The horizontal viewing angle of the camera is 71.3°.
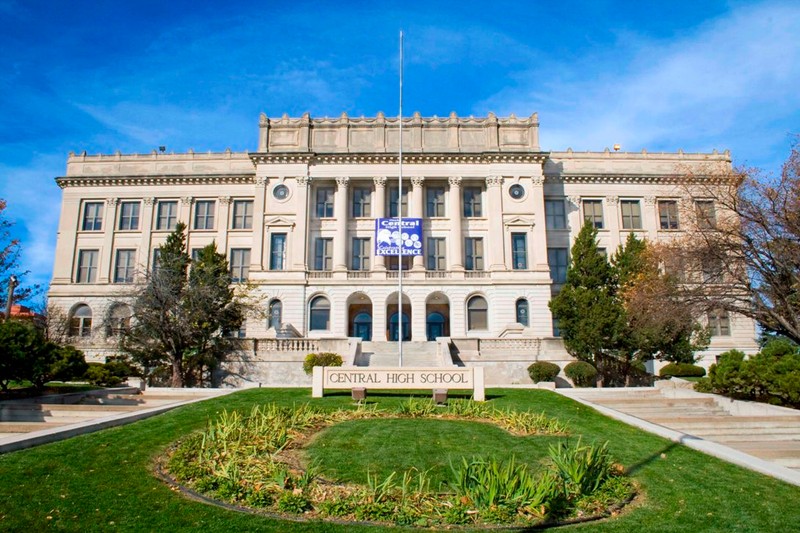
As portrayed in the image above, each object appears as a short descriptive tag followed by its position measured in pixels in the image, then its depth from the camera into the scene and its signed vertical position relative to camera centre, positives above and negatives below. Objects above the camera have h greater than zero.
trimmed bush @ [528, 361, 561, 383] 27.08 -0.79
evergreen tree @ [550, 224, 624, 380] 29.72 +2.63
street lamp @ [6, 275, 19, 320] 27.67 +3.52
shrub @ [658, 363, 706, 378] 32.97 -1.00
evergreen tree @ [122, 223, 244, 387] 28.73 +1.94
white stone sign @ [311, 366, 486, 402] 18.89 -0.81
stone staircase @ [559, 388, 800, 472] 13.13 -1.87
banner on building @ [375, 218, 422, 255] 29.97 +6.26
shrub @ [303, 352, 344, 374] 27.98 -0.23
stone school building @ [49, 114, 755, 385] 41.88 +11.18
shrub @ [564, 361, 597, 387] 27.38 -0.91
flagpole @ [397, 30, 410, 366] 29.89 +6.62
